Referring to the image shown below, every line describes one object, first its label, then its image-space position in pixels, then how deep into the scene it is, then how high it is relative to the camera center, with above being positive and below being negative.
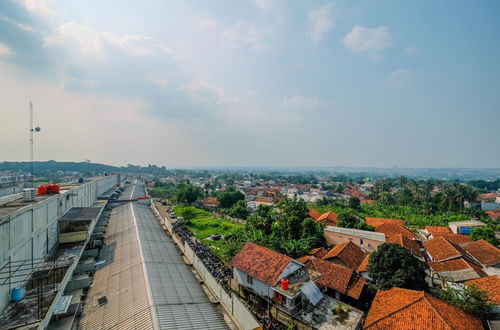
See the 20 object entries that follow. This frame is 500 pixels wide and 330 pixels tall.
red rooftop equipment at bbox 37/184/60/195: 25.33 -2.30
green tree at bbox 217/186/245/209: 65.56 -8.81
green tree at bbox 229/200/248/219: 52.52 -9.84
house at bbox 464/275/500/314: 17.53 -9.94
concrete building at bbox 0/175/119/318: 14.07 -4.51
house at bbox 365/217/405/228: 43.00 -10.21
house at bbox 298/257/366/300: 20.30 -10.11
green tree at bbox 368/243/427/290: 20.30 -9.01
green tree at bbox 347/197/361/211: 62.17 -9.90
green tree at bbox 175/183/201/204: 65.12 -7.56
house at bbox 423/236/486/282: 23.36 -10.36
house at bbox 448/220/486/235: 40.62 -10.51
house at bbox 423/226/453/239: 36.89 -10.44
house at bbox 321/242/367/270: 25.86 -9.93
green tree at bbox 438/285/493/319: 16.91 -9.74
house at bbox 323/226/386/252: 33.16 -10.11
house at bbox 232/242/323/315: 17.23 -8.63
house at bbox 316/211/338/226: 43.12 -9.72
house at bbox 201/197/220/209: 68.47 -10.32
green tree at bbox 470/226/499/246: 33.53 -10.00
